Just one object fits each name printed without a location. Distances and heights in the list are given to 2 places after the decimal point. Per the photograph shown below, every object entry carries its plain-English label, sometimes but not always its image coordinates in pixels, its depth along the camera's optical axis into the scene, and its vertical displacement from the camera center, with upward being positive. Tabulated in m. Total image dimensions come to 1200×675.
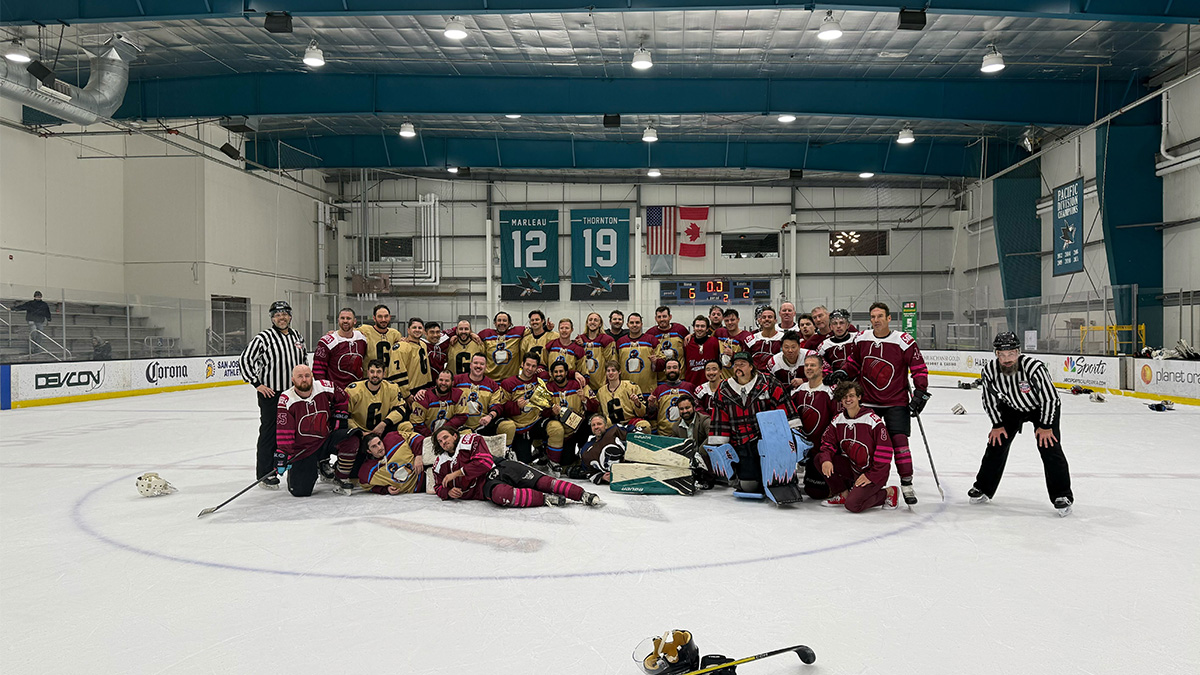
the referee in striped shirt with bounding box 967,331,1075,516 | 5.46 -0.58
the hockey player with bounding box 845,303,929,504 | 5.79 -0.33
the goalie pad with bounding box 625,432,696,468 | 6.30 -0.96
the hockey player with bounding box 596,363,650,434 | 7.30 -0.64
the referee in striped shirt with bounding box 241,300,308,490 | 6.70 -0.27
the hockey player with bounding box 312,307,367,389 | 7.04 -0.17
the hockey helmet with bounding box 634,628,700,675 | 2.61 -1.11
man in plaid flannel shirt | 6.10 -0.62
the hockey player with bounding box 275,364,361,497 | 6.12 -0.82
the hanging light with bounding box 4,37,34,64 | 12.43 +4.65
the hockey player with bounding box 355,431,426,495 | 6.28 -1.07
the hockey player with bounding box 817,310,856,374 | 6.47 -0.07
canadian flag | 28.14 +3.78
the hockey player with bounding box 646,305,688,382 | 8.01 +0.00
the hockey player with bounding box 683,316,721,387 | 7.88 -0.16
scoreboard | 27.25 +1.55
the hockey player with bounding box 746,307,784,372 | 7.29 -0.06
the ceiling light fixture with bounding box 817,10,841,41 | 11.70 +4.67
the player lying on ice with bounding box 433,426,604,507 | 5.78 -1.11
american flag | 28.11 +3.90
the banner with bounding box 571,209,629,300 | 27.67 +3.02
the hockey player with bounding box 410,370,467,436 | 6.64 -0.64
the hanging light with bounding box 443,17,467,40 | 12.29 +4.92
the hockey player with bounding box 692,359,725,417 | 6.57 -0.49
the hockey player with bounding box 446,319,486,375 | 8.05 -0.14
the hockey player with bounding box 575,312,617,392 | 8.09 -0.17
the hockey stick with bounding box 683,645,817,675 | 2.88 -1.20
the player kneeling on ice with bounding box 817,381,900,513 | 5.55 -0.92
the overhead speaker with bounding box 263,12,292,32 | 11.22 +4.61
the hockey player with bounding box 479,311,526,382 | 8.26 -0.15
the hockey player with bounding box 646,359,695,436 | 7.26 -0.61
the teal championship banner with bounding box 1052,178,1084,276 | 18.09 +2.53
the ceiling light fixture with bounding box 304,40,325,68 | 13.03 +4.77
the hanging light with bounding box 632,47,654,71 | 13.45 +4.85
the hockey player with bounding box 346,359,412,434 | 6.57 -0.60
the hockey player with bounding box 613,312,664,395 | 7.93 -0.27
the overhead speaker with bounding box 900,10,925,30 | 10.91 +4.50
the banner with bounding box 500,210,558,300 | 27.75 +2.93
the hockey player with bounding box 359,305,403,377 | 7.21 +0.00
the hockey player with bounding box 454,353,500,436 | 6.69 -0.55
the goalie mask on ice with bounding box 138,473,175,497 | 6.16 -1.20
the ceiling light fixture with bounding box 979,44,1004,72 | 12.97 +4.61
